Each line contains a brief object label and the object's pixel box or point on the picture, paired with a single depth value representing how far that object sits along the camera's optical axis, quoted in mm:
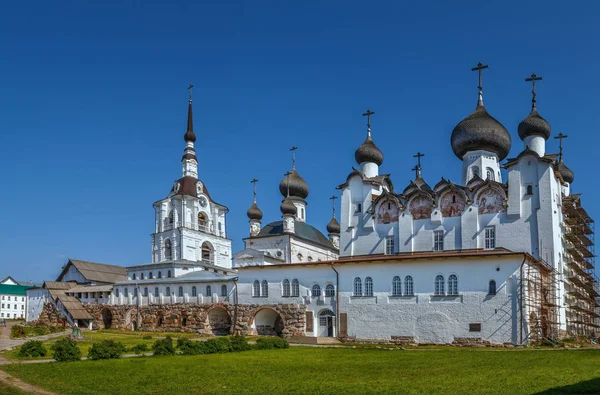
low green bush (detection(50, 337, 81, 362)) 21219
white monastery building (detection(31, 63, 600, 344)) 32219
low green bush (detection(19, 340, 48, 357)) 22875
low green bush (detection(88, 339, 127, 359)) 22141
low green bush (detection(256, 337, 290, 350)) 27484
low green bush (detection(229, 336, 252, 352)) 26047
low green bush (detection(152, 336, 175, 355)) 23781
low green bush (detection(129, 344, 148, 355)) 24731
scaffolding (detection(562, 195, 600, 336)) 40000
